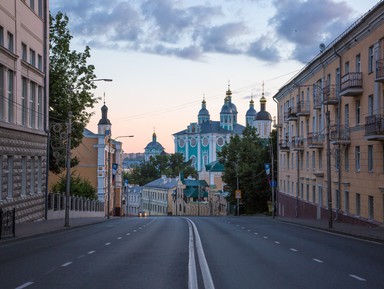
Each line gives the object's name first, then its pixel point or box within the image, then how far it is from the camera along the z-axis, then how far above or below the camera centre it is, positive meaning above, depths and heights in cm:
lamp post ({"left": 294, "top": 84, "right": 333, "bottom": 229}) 3628 -4
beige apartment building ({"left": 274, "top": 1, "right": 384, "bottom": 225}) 3484 +354
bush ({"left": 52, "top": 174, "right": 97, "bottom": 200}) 6072 -89
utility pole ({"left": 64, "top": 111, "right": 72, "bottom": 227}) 3716 +160
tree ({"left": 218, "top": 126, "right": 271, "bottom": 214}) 8825 +70
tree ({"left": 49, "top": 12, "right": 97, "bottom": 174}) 4962 +746
